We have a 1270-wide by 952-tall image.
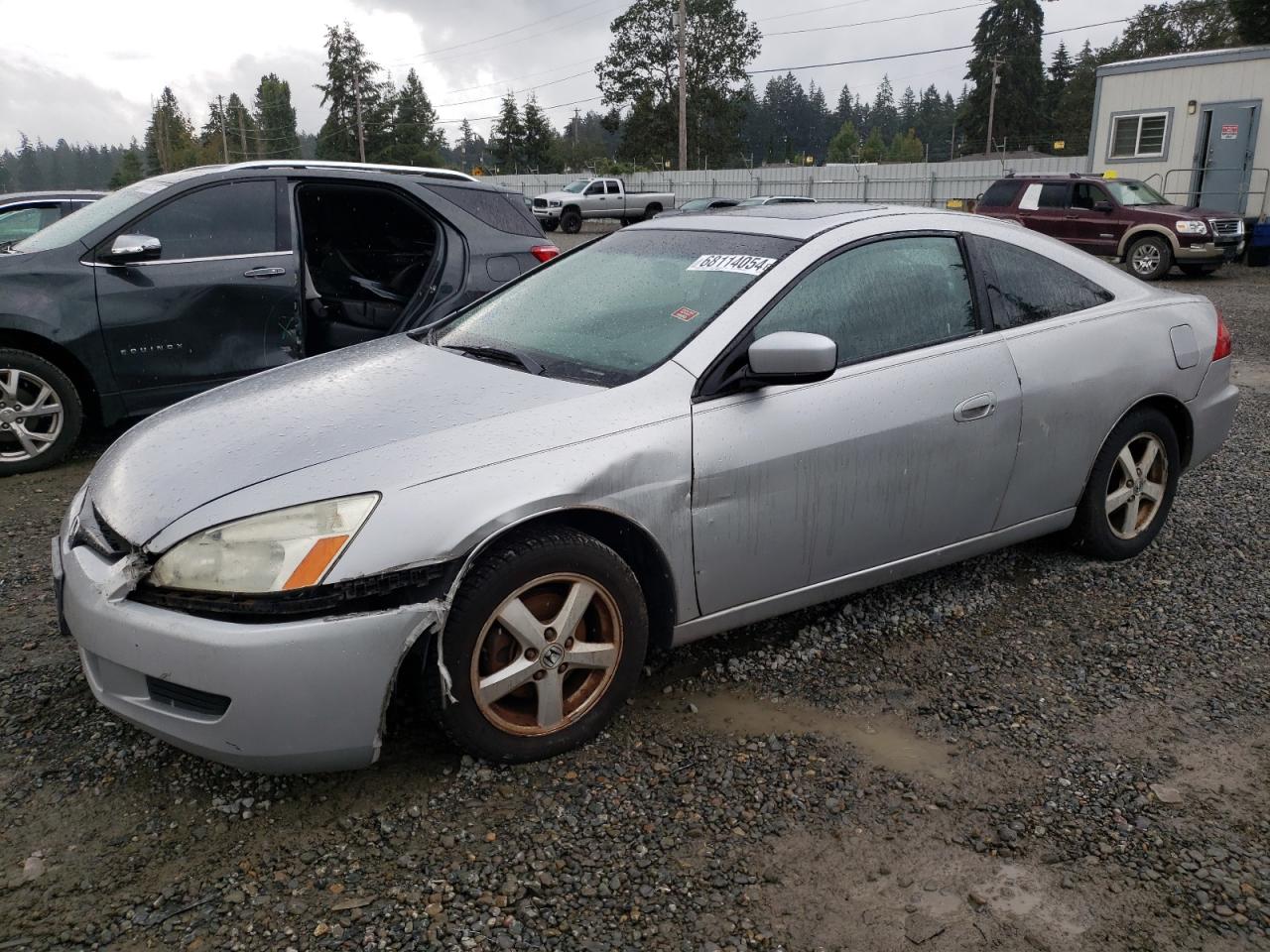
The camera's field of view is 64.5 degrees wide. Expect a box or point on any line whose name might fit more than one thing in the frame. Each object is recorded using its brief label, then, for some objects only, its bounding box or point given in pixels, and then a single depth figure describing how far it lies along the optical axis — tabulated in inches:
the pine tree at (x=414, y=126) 3479.3
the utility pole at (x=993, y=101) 3108.0
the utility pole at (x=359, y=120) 2856.8
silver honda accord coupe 96.3
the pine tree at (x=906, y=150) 4254.4
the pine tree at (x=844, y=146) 3980.6
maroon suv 647.1
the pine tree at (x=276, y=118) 4498.0
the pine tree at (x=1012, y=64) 3186.5
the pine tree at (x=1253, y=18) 1081.4
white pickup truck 1379.2
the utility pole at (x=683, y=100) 1736.0
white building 751.7
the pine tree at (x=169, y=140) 3986.2
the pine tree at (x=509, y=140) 3110.2
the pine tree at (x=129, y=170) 4286.7
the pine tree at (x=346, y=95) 3467.0
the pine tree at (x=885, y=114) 6235.2
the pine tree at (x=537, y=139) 3100.4
